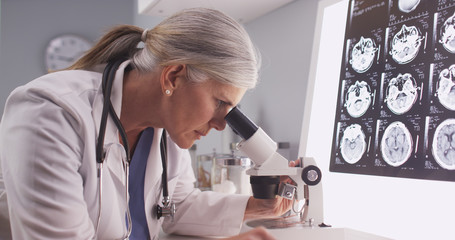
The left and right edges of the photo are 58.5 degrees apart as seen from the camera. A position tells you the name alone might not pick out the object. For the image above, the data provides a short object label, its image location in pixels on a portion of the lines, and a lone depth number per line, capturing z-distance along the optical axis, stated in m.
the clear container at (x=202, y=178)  2.11
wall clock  3.93
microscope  1.05
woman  0.84
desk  1.01
